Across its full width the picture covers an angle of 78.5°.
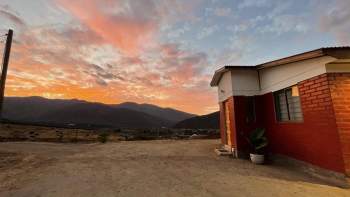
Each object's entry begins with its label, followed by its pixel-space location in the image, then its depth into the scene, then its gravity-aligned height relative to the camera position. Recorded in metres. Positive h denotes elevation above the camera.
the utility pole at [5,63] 9.61 +3.25
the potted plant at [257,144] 9.31 -0.63
